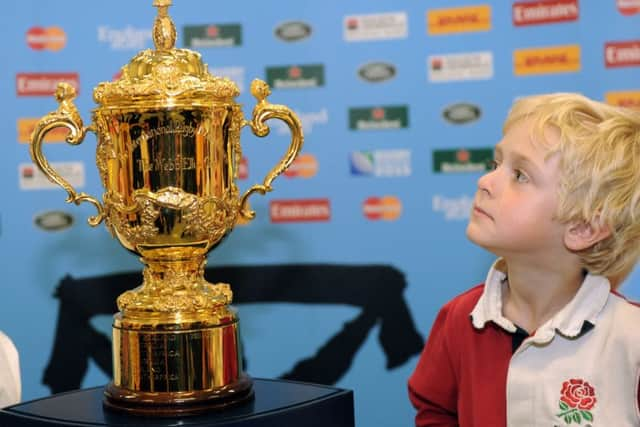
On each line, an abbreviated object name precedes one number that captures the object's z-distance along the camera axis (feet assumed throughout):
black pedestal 6.78
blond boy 7.20
